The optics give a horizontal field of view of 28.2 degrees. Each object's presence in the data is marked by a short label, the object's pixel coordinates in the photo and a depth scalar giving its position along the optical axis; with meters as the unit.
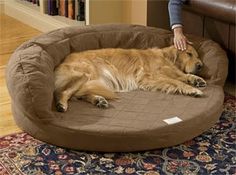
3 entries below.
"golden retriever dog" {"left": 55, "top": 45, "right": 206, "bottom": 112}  2.69
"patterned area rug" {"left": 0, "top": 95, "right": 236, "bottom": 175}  2.19
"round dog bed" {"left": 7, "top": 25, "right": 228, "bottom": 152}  2.29
